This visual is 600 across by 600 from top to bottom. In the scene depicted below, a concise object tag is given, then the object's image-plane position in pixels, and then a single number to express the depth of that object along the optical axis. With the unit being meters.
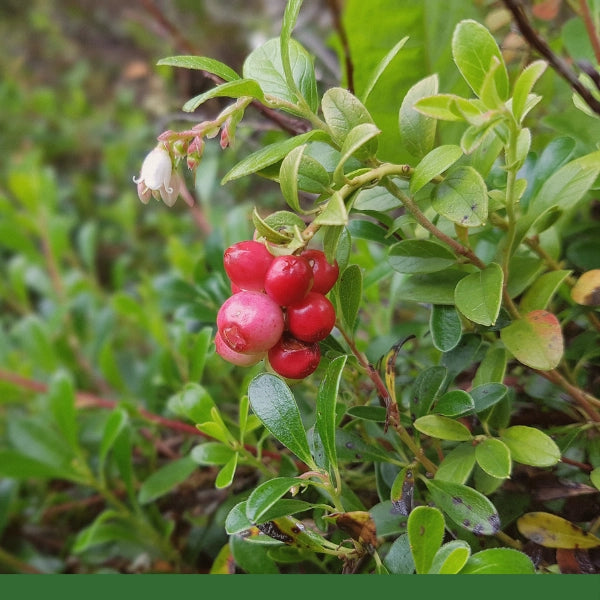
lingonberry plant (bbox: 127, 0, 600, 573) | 0.11
